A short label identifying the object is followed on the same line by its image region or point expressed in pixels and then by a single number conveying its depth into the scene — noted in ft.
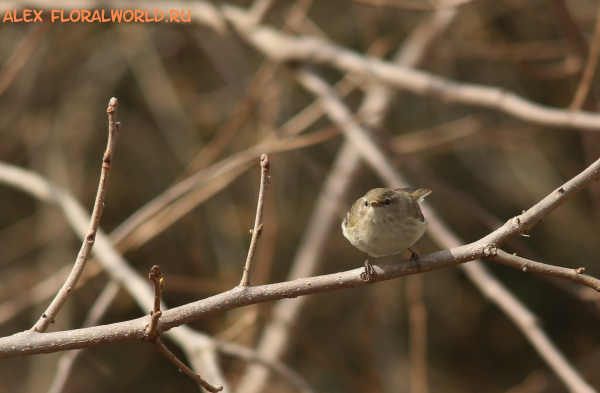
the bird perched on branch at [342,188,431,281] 17.04
